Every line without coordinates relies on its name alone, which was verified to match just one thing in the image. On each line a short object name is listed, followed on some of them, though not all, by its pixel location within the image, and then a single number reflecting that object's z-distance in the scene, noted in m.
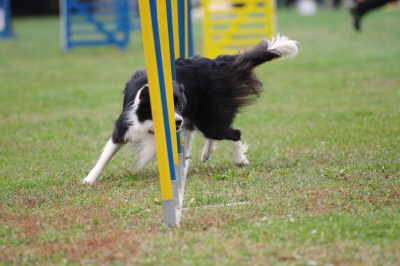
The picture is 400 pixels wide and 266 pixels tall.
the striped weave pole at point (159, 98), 7.56
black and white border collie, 10.73
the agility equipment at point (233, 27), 29.78
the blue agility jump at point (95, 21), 36.87
